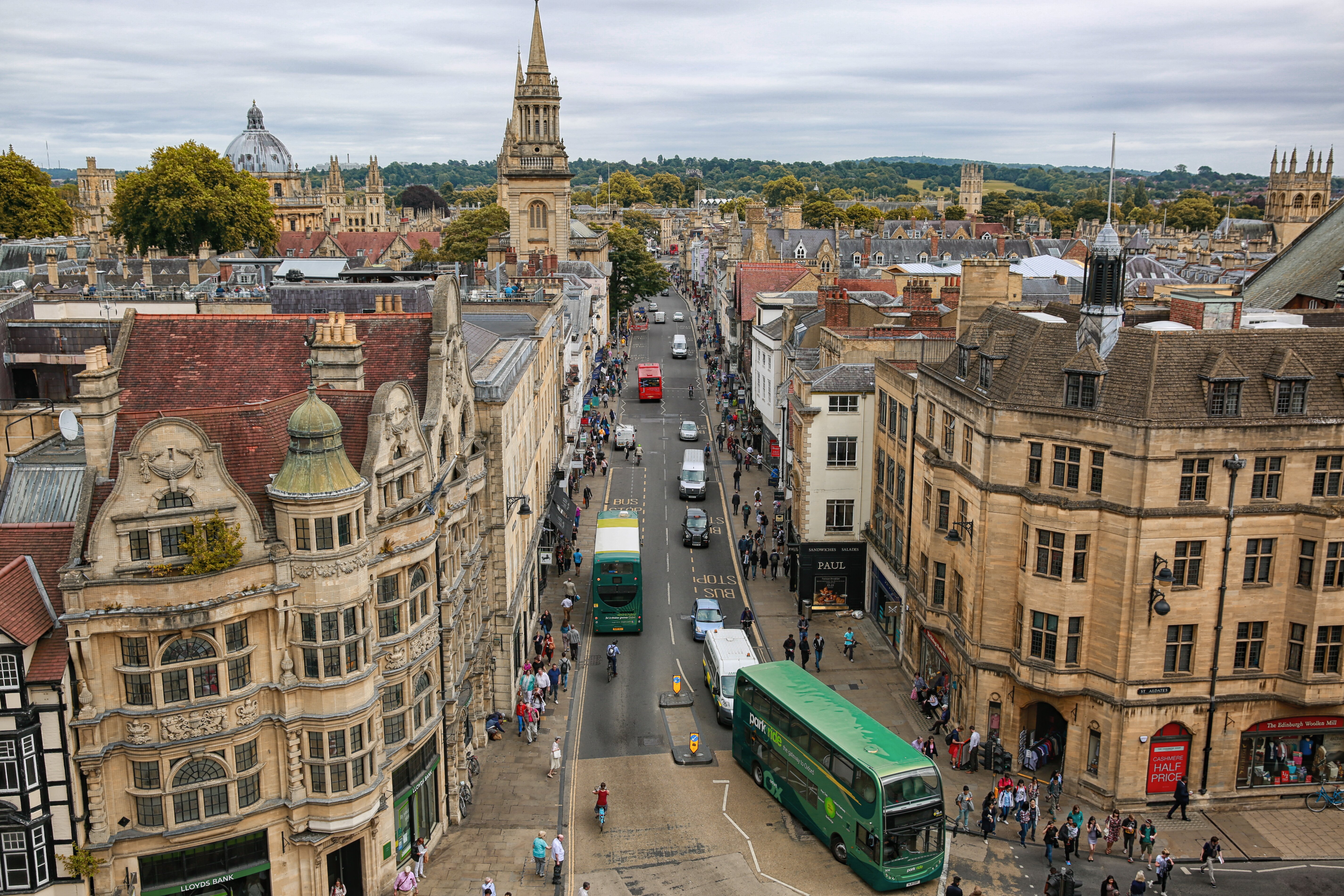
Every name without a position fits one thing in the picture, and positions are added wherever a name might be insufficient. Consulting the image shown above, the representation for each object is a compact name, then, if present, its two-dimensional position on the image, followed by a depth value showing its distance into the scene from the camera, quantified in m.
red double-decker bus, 101.62
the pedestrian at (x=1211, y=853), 30.69
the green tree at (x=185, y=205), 82.50
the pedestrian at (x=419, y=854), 30.44
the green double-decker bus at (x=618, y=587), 47.59
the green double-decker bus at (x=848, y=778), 28.84
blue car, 47.62
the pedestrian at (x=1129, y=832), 32.31
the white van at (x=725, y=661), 40.19
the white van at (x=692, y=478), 69.69
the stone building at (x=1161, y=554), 33.47
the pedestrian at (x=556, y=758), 36.28
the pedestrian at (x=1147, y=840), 32.00
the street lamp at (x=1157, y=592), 33.16
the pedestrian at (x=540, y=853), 30.34
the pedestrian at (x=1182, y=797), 34.03
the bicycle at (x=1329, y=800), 35.03
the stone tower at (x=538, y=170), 97.38
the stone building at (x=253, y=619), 24.59
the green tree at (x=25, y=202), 89.50
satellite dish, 30.02
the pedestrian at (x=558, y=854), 30.12
